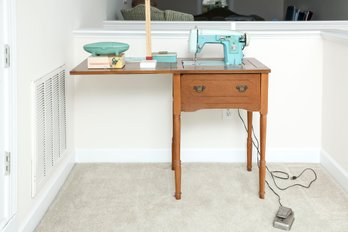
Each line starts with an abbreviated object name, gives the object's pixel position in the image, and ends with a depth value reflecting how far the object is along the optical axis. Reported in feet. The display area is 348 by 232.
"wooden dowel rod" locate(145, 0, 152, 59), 8.39
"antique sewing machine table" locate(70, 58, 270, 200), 7.87
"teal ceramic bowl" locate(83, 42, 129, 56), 7.99
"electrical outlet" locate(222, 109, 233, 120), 10.09
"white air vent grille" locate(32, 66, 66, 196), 7.33
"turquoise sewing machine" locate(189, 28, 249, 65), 8.38
